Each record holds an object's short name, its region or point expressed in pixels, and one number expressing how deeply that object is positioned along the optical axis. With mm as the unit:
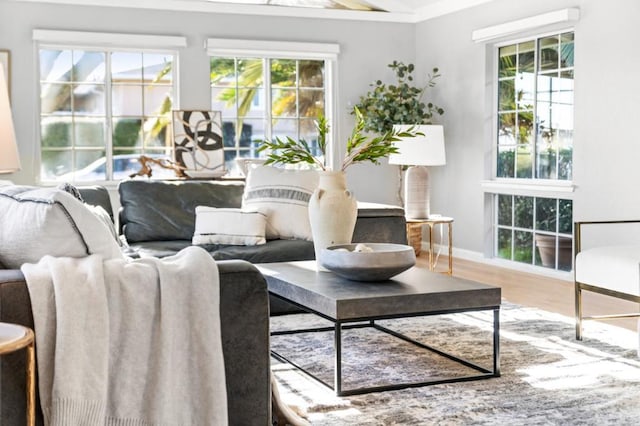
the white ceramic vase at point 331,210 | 4242
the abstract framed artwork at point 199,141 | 7715
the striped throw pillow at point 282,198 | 5535
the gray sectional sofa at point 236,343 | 2438
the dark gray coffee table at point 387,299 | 3502
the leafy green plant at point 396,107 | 8188
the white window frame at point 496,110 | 6773
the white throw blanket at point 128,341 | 2449
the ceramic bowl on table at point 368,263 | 3791
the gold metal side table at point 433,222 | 6520
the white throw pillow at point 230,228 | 5332
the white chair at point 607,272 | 4090
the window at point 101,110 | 7859
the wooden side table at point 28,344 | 2109
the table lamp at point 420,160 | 6762
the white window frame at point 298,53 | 8289
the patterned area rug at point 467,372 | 3324
